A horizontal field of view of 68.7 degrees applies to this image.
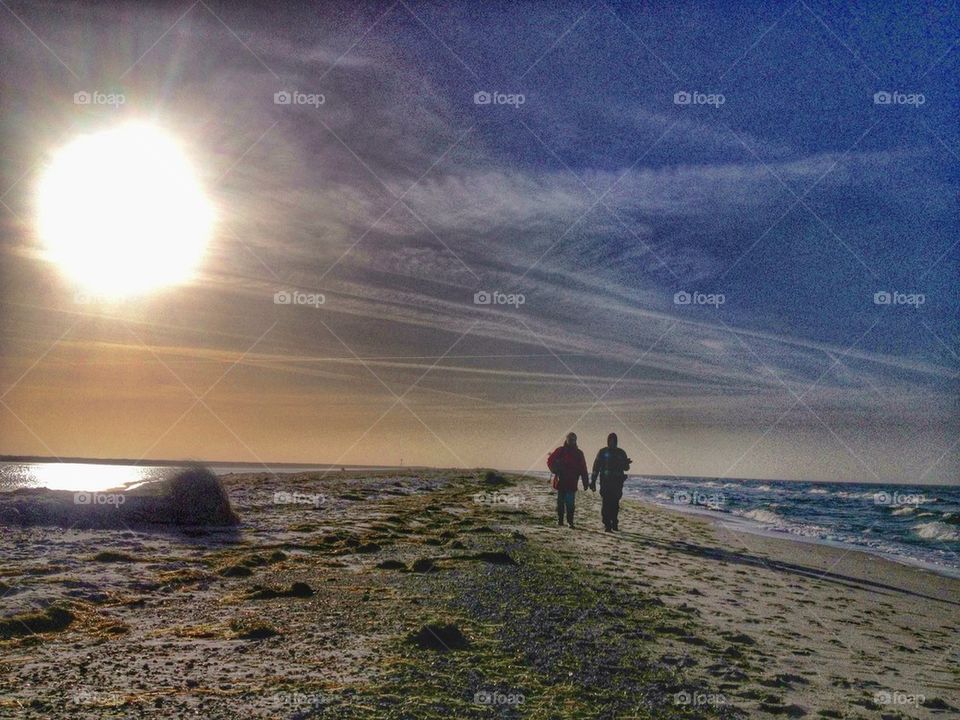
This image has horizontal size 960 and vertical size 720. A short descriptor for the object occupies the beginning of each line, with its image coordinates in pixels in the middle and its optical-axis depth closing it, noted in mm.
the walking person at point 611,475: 18078
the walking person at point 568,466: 18297
